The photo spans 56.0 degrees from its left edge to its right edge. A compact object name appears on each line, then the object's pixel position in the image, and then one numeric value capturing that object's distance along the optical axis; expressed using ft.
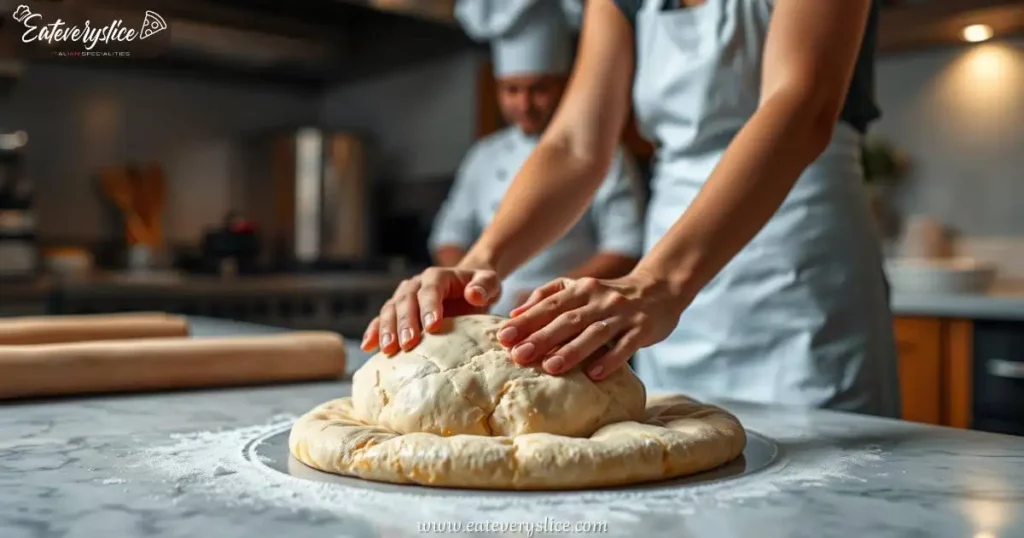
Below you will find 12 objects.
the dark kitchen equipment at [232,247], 13.03
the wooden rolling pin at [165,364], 3.48
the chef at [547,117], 8.77
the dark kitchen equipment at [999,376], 7.09
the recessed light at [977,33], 8.95
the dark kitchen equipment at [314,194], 14.10
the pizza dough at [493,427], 2.19
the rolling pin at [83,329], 4.20
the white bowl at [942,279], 8.36
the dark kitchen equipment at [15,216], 10.93
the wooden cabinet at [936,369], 7.45
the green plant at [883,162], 9.75
